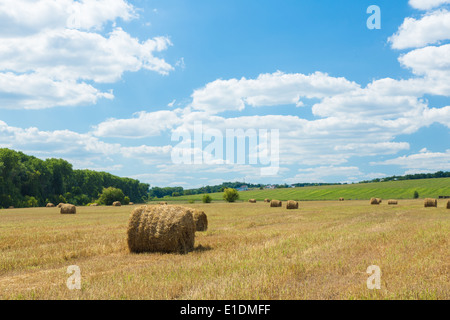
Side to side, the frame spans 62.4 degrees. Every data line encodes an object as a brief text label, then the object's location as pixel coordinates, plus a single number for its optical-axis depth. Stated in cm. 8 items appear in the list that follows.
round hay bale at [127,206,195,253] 1223
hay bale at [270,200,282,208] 4751
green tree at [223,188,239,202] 8250
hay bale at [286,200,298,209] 4131
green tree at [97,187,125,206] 8550
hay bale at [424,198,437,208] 4036
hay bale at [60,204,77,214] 3922
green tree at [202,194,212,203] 8281
